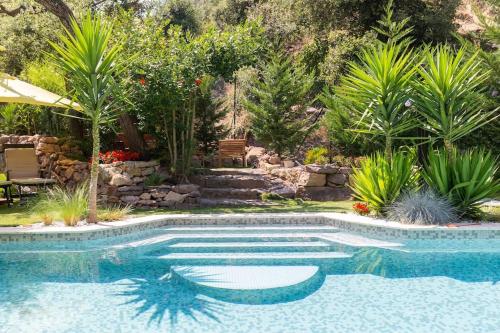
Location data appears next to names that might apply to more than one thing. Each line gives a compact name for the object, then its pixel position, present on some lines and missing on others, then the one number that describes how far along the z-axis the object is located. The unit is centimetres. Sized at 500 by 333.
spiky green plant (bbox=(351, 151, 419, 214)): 898
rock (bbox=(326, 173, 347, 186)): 1268
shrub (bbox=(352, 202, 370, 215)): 949
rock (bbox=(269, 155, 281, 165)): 1547
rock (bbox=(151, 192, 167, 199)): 1153
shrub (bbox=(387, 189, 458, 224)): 846
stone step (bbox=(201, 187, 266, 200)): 1229
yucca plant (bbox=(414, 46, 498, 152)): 856
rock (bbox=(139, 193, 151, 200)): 1152
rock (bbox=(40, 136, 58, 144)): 1298
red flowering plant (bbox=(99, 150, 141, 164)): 1213
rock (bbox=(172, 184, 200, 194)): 1155
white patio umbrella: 902
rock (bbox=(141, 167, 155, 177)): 1191
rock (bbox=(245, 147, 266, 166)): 1790
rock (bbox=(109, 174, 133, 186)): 1138
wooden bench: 1677
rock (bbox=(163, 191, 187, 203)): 1145
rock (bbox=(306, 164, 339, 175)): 1245
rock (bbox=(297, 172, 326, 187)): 1255
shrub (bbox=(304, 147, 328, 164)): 1338
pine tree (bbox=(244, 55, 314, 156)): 1516
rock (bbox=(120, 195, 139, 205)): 1144
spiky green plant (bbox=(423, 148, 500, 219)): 859
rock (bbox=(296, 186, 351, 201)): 1263
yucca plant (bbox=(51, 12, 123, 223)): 803
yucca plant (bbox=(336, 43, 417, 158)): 873
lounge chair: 1243
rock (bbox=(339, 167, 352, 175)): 1270
